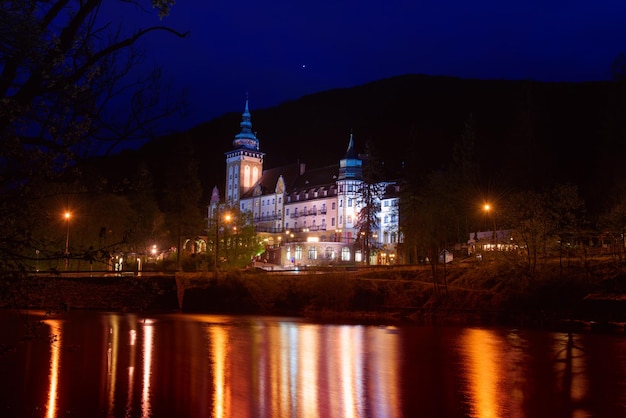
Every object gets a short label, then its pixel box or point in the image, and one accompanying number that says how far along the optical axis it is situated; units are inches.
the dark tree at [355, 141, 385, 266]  3595.0
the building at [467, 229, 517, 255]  2260.1
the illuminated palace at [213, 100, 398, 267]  4148.6
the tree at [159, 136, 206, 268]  3321.9
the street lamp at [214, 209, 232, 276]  2581.7
